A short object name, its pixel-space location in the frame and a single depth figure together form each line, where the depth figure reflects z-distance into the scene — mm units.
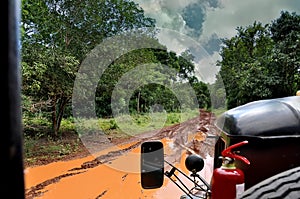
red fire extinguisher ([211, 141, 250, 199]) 743
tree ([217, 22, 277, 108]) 9320
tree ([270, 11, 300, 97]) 8617
